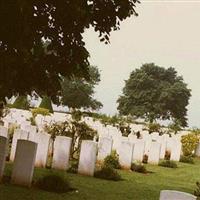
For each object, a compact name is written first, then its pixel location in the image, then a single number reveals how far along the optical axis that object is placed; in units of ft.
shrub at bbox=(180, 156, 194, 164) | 67.67
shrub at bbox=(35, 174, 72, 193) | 31.50
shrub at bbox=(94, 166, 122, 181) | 39.47
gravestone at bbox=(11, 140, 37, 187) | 31.27
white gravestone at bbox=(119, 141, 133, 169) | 46.03
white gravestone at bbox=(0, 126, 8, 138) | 40.04
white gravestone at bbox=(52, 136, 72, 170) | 40.11
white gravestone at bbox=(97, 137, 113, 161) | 48.14
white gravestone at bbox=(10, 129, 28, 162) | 42.22
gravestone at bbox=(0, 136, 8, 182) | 30.55
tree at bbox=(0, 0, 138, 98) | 23.75
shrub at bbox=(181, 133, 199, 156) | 75.86
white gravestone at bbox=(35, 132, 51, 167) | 40.35
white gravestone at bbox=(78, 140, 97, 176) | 38.86
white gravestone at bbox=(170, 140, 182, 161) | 65.72
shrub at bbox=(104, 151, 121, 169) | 45.94
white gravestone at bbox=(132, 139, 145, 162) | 54.95
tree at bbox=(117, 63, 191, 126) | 215.92
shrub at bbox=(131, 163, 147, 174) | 47.11
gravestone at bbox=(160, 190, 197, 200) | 16.37
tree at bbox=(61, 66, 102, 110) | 225.76
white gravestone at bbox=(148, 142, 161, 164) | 57.11
